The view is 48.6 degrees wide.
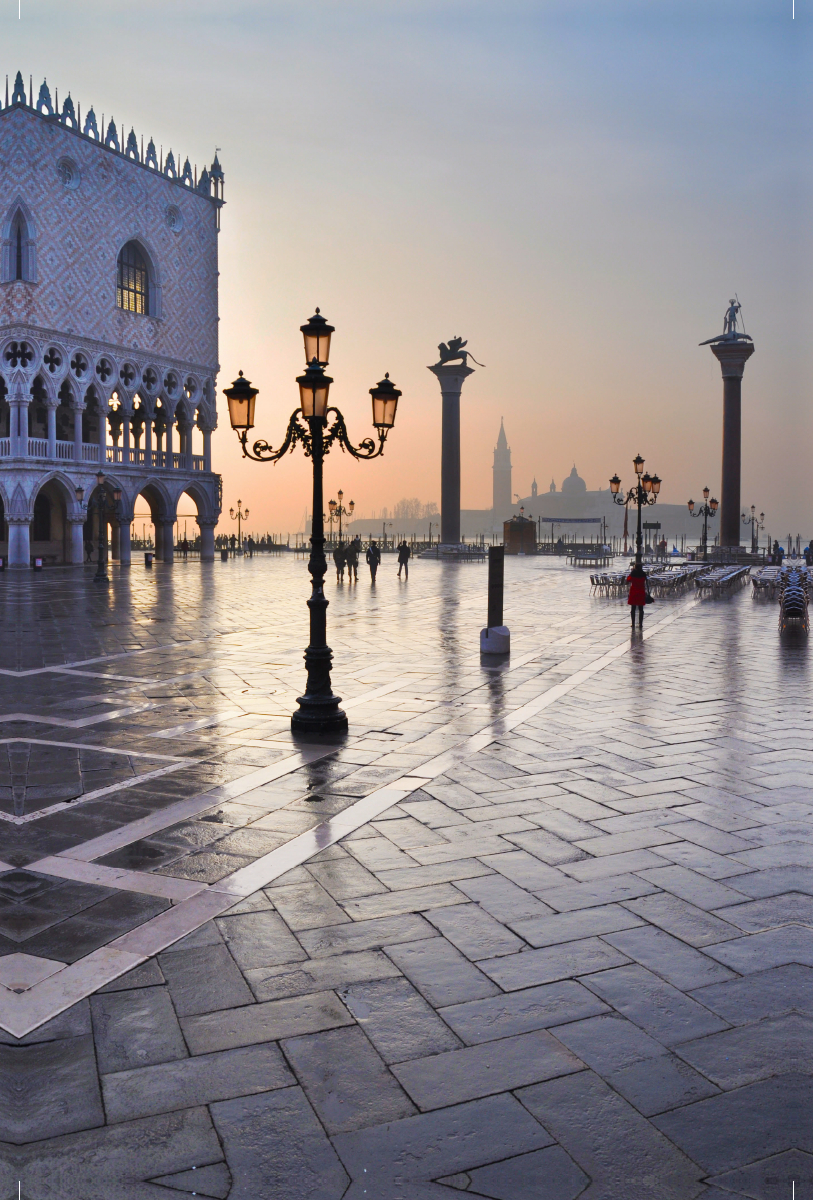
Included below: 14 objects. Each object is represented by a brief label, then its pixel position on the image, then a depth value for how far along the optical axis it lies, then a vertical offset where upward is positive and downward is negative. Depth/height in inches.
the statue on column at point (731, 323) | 1438.2 +366.8
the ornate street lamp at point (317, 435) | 261.9 +35.8
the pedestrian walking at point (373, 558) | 997.7 -14.1
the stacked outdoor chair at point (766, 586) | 799.1 -35.0
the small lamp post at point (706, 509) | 1729.7 +75.3
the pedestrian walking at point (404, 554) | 1096.3 -10.2
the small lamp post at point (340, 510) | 1877.5 +76.0
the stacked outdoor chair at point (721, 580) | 816.3 -32.2
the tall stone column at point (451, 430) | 1720.0 +220.3
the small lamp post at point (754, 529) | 1932.6 +46.9
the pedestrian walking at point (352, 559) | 1013.8 -15.3
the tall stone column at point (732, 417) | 1409.9 +203.0
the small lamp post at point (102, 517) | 953.7 +34.6
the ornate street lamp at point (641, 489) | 766.5 +53.1
